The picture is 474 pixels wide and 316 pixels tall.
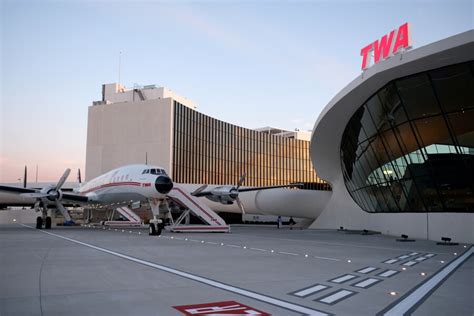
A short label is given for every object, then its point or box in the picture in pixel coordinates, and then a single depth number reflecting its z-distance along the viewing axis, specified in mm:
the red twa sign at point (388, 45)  24594
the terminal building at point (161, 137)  67250
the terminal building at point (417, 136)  23266
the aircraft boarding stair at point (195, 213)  30344
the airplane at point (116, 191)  27031
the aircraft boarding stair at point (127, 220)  40625
